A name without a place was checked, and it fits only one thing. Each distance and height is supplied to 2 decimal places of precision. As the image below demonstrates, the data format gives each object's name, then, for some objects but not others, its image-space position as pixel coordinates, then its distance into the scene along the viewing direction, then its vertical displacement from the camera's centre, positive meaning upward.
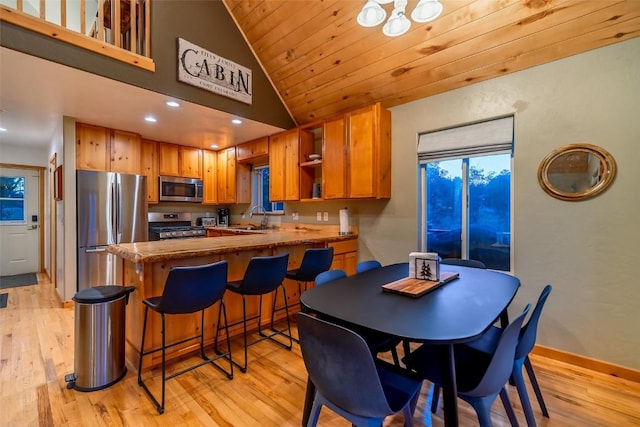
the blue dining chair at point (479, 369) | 1.12 -0.75
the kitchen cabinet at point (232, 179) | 5.15 +0.63
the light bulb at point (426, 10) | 1.78 +1.28
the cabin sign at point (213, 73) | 3.00 +1.59
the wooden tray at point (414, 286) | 1.50 -0.41
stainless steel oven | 4.52 -0.24
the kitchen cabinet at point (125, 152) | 4.05 +0.88
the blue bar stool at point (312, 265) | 2.64 -0.49
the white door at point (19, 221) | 5.06 -0.15
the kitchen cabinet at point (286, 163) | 4.05 +0.73
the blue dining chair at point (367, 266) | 2.21 -0.42
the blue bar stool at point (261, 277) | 2.25 -0.52
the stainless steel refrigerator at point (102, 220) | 3.63 -0.10
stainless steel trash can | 1.98 -0.90
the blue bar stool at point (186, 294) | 1.82 -0.55
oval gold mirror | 2.21 +0.33
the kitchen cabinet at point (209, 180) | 5.27 +0.61
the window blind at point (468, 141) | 2.66 +0.72
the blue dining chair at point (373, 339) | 1.67 -0.77
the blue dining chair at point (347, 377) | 1.00 -0.62
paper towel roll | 3.71 -0.11
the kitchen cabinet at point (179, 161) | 4.79 +0.91
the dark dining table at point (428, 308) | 1.09 -0.44
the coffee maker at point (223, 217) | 5.67 -0.09
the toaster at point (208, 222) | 5.37 -0.18
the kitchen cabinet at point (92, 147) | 3.74 +0.88
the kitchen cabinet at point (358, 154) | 3.26 +0.70
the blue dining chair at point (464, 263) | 2.38 -0.43
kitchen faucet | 4.92 -0.06
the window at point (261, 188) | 5.11 +0.44
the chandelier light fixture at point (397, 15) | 1.80 +1.29
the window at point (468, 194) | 2.75 +0.20
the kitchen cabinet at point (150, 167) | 4.58 +0.75
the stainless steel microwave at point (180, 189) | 4.75 +0.41
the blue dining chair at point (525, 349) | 1.38 -0.75
